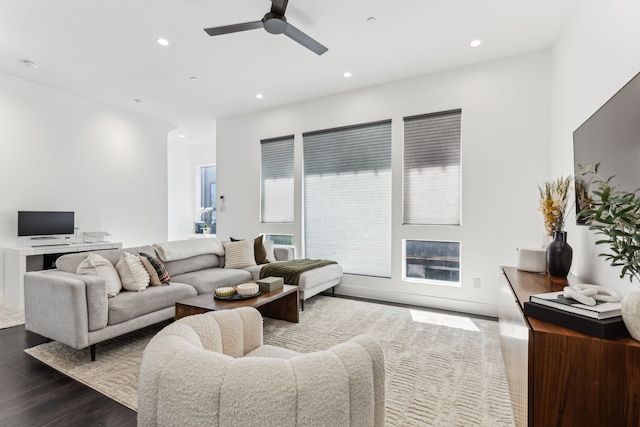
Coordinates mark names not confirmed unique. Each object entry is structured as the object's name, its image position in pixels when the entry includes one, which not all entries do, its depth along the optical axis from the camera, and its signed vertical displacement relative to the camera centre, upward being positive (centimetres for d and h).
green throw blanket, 357 -70
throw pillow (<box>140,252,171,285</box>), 313 -58
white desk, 379 -69
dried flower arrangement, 232 +4
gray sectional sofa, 231 -78
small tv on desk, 411 -15
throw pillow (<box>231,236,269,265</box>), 442 -58
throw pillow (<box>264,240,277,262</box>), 455 -58
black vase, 214 -30
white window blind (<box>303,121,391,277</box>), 428 +24
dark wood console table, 107 -62
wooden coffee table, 248 -79
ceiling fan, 243 +158
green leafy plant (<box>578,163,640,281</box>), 96 -3
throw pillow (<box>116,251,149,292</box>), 283 -58
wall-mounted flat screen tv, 136 +38
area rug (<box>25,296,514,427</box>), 184 -119
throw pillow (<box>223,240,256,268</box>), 418 -59
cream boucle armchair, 75 -46
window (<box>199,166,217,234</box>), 796 +44
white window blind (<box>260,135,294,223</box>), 507 +56
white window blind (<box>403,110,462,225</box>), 381 +57
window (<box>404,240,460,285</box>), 386 -64
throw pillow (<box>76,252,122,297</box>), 264 -52
